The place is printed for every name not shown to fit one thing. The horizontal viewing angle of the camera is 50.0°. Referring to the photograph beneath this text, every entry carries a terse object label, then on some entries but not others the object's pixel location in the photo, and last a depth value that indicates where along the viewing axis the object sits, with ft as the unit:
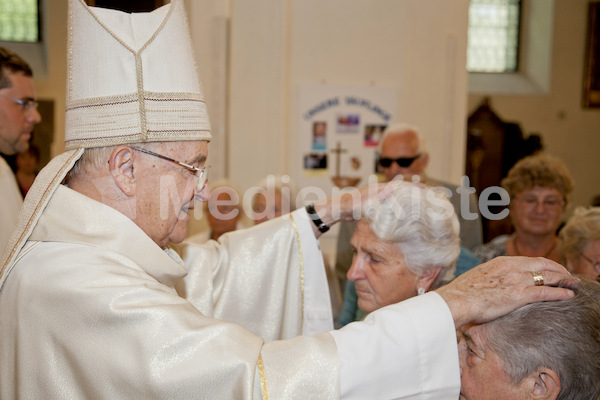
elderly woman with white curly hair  7.96
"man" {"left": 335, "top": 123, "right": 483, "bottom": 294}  13.53
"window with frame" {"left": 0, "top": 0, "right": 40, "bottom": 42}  31.14
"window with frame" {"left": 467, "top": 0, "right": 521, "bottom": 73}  37.37
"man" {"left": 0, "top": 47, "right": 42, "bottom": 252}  11.59
